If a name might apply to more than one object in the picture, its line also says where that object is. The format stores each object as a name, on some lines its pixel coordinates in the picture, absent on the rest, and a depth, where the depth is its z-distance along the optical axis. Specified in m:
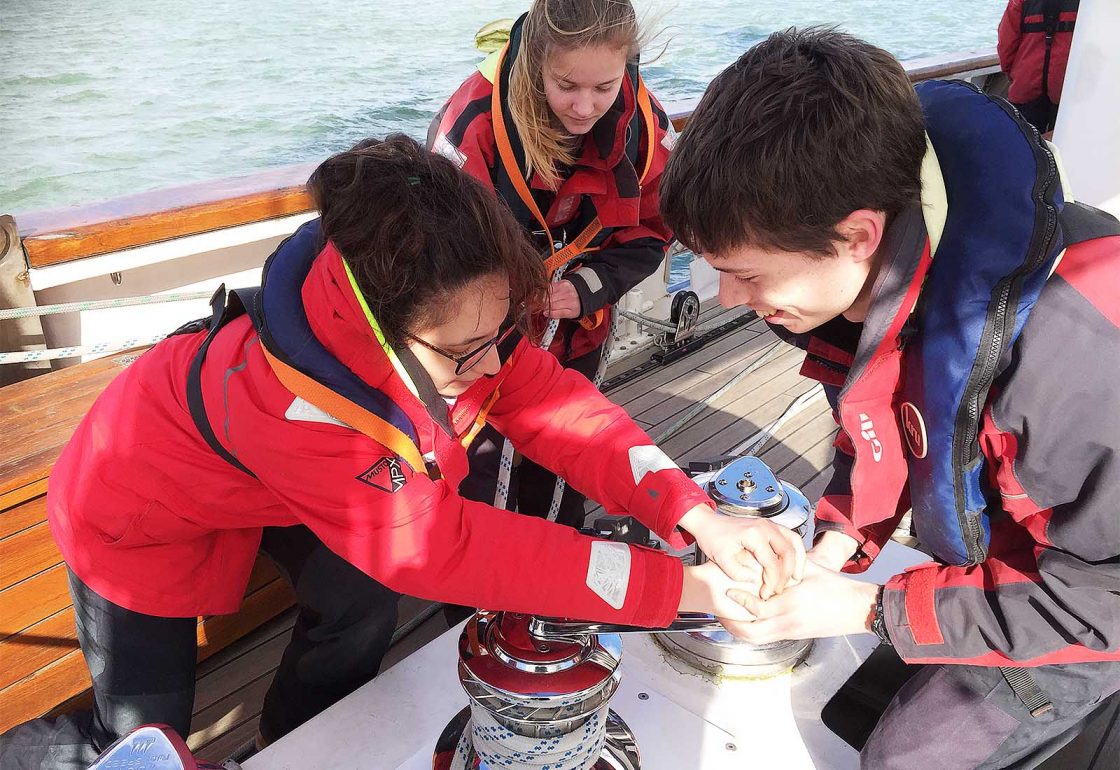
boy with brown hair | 0.91
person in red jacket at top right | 3.97
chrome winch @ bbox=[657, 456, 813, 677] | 1.30
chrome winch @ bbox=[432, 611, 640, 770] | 0.92
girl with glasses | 1.04
